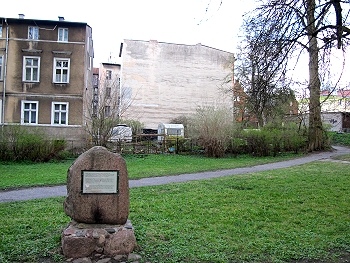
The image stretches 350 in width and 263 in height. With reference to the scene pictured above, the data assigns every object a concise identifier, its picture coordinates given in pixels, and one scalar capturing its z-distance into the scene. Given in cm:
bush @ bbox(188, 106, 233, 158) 2178
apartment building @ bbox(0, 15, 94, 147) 2544
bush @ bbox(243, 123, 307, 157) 2308
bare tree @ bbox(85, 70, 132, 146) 2092
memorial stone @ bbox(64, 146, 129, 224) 488
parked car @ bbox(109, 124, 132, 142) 2206
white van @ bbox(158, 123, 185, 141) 3055
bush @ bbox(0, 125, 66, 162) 1870
